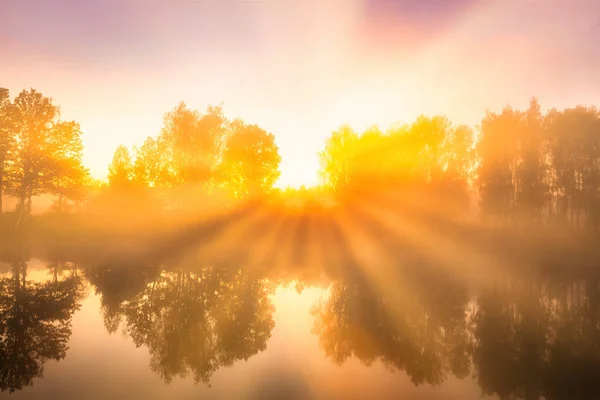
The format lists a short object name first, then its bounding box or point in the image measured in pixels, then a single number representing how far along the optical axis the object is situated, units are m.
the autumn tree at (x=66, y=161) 47.44
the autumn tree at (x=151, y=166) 61.66
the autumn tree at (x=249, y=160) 68.88
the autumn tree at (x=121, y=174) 60.09
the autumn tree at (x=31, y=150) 45.44
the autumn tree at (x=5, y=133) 44.50
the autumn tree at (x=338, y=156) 70.94
